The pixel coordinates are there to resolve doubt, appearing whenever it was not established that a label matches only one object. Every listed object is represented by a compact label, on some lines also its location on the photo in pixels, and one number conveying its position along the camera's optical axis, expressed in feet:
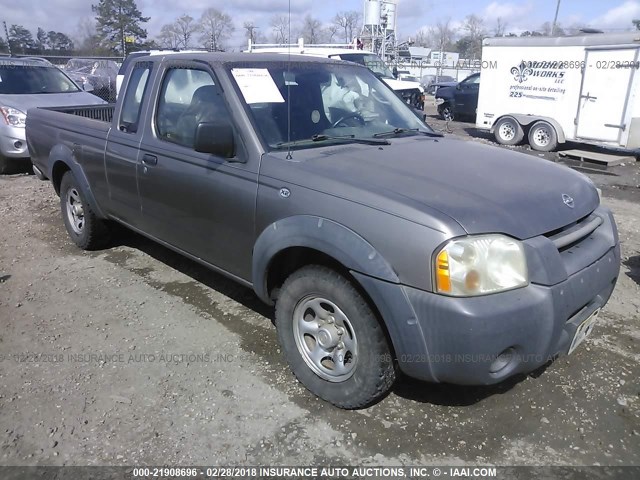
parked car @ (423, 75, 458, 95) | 91.81
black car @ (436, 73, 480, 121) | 60.26
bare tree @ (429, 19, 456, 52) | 276.14
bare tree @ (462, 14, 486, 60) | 242.99
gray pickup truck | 8.10
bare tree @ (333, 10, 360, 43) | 92.67
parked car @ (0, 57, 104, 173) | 29.63
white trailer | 37.86
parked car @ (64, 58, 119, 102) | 59.52
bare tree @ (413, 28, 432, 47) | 272.60
